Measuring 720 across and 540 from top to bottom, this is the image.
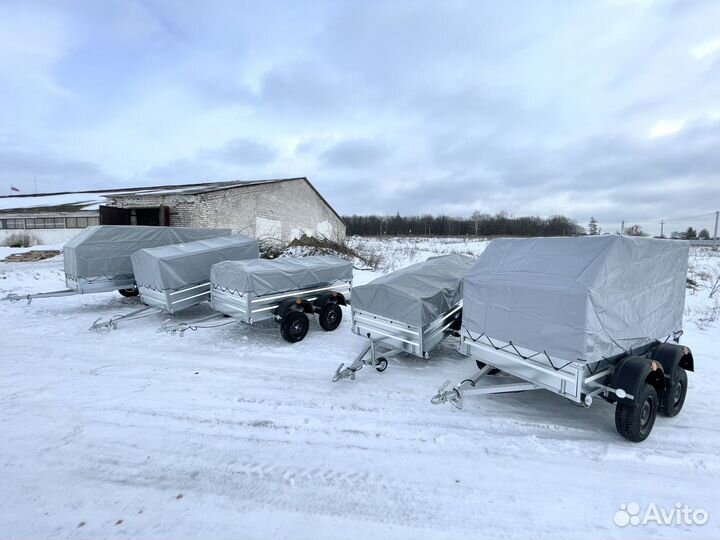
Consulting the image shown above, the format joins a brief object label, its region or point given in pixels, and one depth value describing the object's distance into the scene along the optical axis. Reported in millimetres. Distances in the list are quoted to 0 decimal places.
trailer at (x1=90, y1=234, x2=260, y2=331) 7156
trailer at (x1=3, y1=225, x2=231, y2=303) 8266
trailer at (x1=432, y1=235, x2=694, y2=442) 3365
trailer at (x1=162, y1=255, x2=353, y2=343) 6340
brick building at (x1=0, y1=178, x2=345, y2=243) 14992
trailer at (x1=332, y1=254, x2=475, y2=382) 4887
